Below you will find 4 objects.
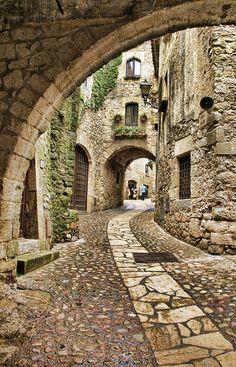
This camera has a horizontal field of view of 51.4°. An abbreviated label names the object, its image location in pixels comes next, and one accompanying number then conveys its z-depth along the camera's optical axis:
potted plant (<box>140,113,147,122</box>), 13.49
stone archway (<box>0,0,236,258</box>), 2.22
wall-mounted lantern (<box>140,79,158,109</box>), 8.18
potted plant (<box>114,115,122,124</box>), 13.49
